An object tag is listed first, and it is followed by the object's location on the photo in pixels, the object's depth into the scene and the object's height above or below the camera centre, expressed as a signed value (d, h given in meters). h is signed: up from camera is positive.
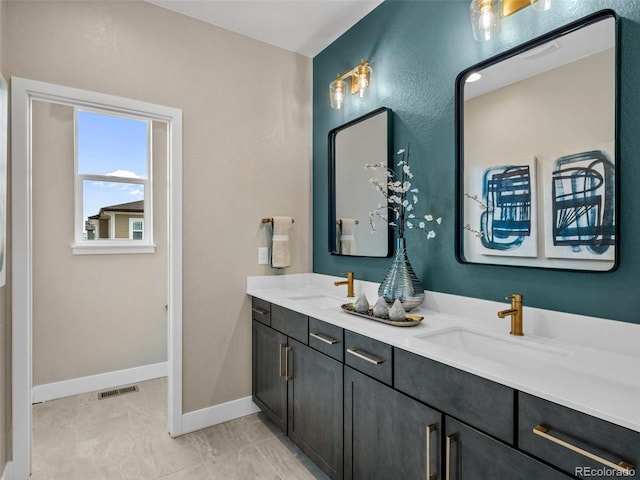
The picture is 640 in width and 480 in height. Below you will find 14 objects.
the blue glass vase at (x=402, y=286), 1.87 -0.25
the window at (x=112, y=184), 3.07 +0.48
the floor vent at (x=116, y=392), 2.98 -1.30
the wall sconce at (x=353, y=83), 2.32 +1.03
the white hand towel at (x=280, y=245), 2.69 -0.05
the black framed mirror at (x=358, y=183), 2.27 +0.38
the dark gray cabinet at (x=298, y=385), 1.75 -0.84
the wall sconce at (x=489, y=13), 1.57 +0.98
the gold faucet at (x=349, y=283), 2.41 -0.30
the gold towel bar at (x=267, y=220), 2.71 +0.13
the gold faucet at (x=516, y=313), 1.47 -0.30
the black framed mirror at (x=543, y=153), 1.32 +0.35
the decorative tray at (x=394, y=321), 1.61 -0.38
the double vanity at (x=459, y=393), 0.89 -0.50
